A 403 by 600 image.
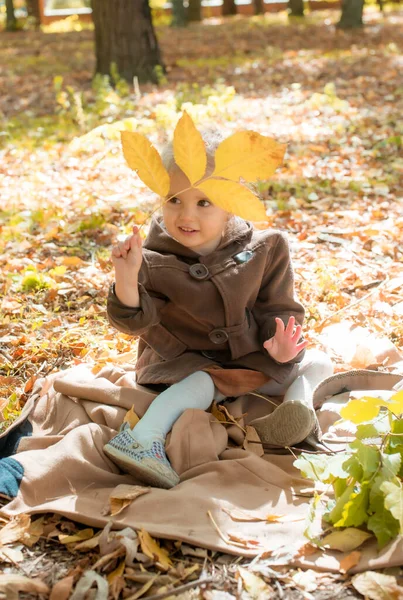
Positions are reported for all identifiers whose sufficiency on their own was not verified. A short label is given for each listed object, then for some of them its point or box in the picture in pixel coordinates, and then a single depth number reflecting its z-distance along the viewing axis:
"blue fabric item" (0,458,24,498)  2.26
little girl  2.47
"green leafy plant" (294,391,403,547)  1.98
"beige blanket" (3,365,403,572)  2.08
